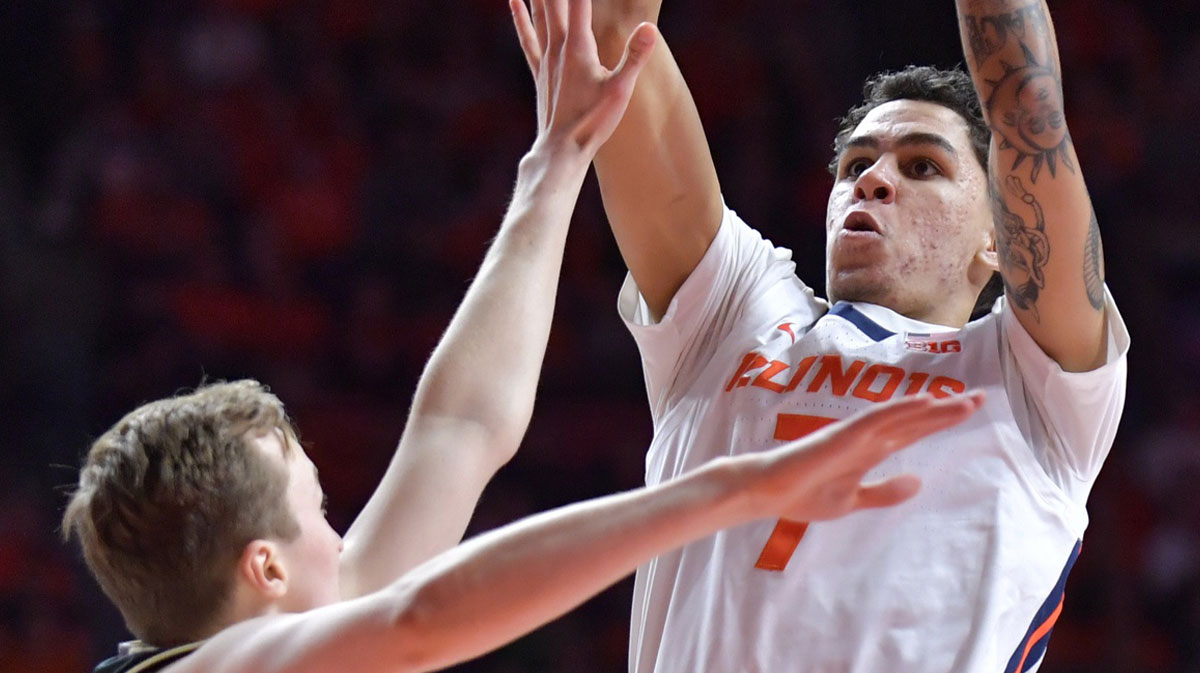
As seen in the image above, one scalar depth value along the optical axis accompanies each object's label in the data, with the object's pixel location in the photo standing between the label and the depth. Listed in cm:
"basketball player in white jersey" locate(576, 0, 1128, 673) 648
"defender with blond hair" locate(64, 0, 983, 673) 589
